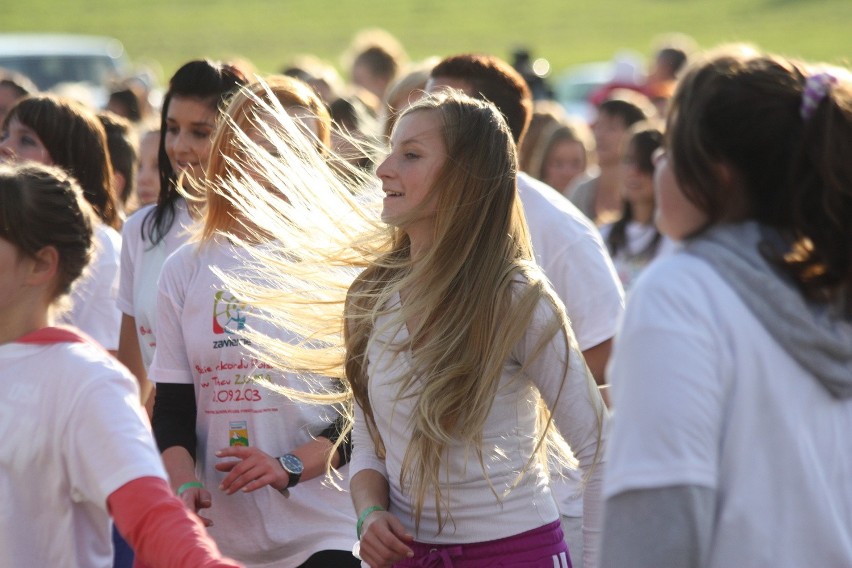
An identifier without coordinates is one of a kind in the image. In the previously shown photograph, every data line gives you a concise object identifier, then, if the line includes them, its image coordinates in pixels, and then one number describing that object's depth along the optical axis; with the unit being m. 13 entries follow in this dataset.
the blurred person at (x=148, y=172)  11.56
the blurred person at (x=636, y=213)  13.51
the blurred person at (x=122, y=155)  11.34
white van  37.56
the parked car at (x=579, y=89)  44.62
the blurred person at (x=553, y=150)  17.34
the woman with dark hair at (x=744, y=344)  3.64
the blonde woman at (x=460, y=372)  5.71
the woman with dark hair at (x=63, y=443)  4.59
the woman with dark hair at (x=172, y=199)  8.23
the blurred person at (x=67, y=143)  9.51
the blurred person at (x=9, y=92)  15.04
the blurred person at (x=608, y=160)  16.78
